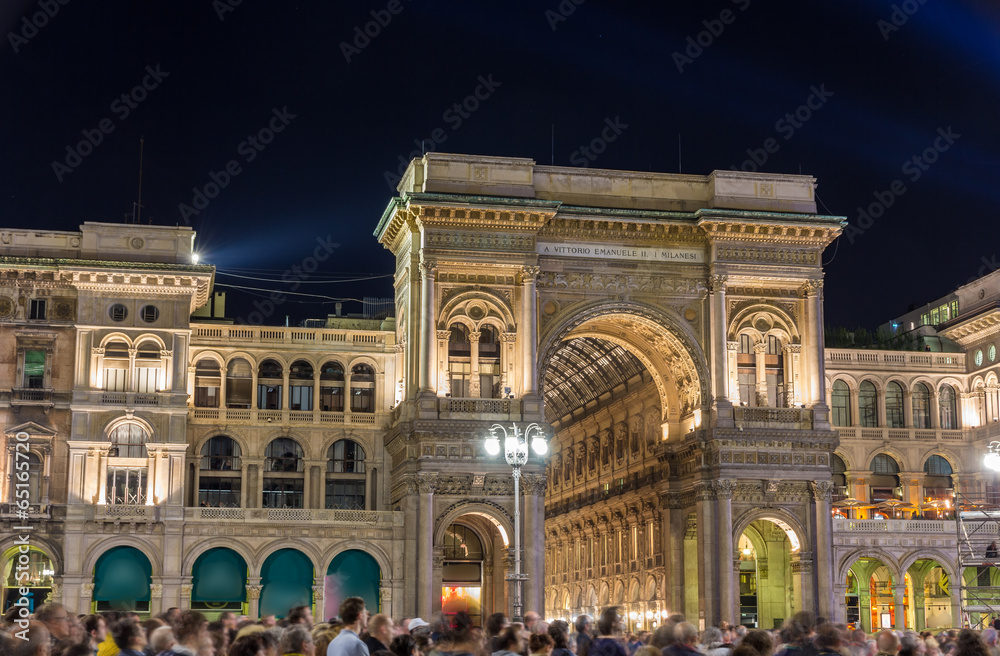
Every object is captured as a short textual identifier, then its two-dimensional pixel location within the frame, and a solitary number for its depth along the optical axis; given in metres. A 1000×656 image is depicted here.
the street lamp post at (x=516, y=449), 47.94
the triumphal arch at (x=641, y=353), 64.25
